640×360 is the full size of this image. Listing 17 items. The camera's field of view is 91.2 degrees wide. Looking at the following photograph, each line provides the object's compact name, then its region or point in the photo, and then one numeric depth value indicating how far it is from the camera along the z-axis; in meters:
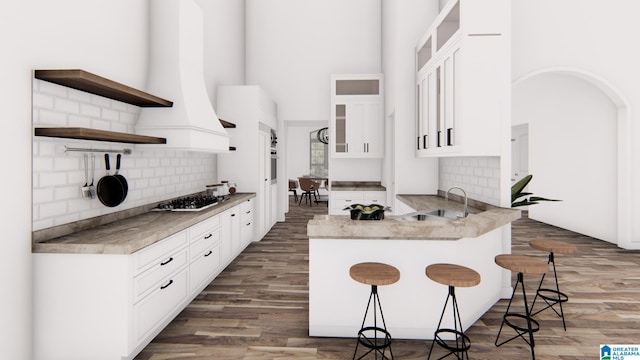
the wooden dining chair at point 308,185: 9.77
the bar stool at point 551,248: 2.68
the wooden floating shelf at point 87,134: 2.01
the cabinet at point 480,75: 2.81
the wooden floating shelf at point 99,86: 2.03
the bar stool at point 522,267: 2.22
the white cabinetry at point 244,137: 5.18
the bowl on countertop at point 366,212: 2.37
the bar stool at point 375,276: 1.93
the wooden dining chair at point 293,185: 10.58
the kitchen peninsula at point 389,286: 2.35
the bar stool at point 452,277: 1.92
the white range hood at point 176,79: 3.06
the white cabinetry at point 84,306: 2.00
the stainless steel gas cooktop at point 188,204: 3.34
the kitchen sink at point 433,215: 2.86
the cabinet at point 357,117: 6.01
